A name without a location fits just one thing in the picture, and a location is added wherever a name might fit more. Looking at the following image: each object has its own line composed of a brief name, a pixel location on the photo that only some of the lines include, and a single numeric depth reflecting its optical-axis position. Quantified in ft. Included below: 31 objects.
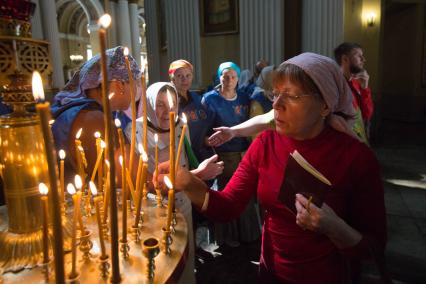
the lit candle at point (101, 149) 3.79
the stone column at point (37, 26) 31.71
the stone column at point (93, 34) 56.24
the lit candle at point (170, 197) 3.00
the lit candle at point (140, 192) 3.22
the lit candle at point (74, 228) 2.52
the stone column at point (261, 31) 22.54
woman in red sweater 4.36
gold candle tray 2.89
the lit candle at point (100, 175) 4.48
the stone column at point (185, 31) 25.85
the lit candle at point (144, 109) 3.43
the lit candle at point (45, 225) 2.35
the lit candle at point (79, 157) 4.05
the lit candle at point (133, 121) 3.36
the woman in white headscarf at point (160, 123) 8.64
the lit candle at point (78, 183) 2.87
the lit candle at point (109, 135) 1.83
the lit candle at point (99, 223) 2.87
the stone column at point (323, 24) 20.80
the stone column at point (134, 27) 51.37
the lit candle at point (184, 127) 3.53
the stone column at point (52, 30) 32.12
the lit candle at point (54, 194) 1.63
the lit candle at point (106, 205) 3.50
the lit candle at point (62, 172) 3.33
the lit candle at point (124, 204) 2.90
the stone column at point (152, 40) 29.41
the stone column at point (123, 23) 49.44
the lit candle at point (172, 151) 3.06
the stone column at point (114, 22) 49.18
